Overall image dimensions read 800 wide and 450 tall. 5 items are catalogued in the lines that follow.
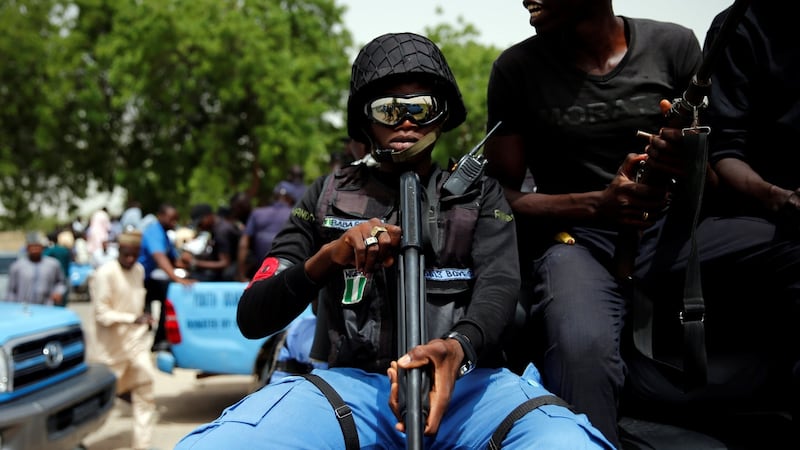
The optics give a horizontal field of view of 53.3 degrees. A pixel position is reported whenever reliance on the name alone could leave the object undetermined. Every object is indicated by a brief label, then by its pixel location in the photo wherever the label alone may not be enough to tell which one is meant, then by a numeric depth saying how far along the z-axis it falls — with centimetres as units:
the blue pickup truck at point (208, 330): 730
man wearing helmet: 204
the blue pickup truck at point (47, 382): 536
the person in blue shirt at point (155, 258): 939
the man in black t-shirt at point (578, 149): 238
